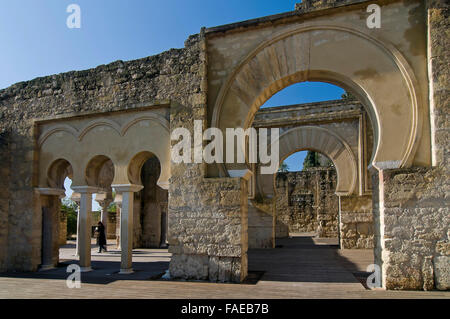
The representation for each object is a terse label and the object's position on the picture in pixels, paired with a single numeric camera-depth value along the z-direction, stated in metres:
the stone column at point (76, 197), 10.43
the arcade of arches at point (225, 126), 5.20
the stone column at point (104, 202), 13.17
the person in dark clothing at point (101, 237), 11.59
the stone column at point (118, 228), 12.95
